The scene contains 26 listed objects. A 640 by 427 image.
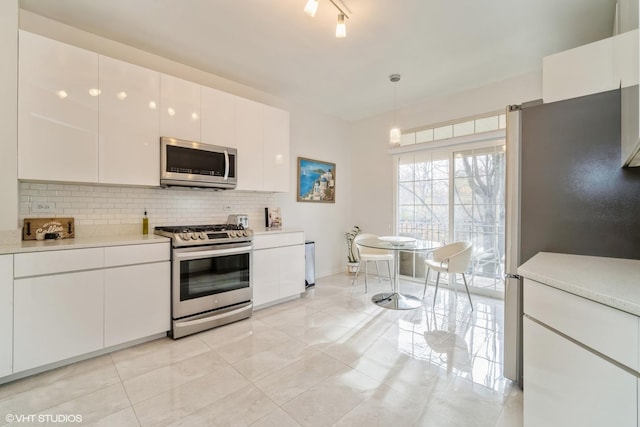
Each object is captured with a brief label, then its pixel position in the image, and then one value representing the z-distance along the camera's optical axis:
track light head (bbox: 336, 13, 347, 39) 2.19
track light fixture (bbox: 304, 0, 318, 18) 1.97
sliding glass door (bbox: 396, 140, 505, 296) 3.66
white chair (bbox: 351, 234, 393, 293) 3.84
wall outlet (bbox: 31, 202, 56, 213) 2.35
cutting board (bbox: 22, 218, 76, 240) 2.29
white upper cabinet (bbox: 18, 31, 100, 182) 2.08
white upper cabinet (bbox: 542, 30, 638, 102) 1.43
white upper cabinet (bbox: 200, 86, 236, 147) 3.02
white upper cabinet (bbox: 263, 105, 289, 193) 3.60
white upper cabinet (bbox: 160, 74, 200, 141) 2.74
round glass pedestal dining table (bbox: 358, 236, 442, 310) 3.13
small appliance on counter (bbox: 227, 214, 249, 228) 3.47
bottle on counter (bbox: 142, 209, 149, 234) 2.87
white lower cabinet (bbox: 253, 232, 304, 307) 3.24
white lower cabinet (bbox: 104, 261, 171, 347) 2.24
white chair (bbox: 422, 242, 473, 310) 3.11
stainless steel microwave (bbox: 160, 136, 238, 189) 2.72
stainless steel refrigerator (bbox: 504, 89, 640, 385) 1.53
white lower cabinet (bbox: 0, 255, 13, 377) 1.83
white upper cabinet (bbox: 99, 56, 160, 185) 2.41
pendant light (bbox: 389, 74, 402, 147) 3.29
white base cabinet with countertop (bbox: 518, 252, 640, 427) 0.86
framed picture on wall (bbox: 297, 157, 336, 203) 4.49
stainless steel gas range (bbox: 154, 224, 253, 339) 2.56
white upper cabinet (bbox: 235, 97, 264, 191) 3.33
